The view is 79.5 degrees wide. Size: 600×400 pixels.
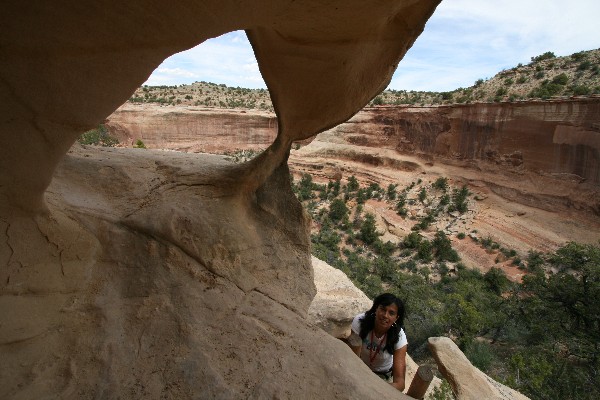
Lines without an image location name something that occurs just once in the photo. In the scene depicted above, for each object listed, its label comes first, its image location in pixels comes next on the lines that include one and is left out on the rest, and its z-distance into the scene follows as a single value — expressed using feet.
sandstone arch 3.91
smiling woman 9.52
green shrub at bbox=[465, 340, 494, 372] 25.79
